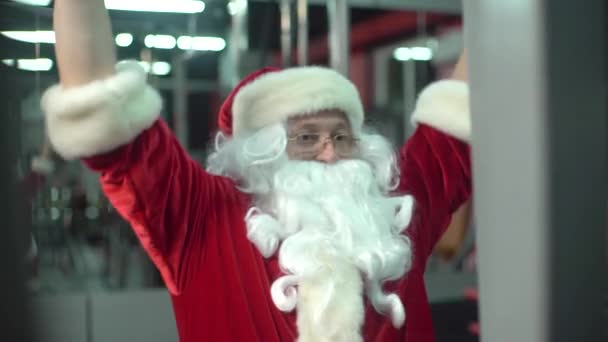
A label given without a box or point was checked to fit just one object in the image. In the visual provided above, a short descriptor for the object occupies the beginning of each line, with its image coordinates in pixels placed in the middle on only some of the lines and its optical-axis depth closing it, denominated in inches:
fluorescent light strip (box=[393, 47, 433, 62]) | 119.3
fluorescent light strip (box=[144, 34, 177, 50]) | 96.8
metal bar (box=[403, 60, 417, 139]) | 109.4
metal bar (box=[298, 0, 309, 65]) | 124.5
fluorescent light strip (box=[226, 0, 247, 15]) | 121.6
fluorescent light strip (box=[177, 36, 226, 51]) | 118.3
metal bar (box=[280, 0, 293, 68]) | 124.6
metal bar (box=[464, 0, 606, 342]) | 18.6
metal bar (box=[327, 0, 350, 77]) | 120.2
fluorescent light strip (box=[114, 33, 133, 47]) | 80.1
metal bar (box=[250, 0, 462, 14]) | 125.4
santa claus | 37.6
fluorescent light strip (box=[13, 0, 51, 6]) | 54.5
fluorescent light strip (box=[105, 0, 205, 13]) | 80.6
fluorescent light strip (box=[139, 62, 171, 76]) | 111.9
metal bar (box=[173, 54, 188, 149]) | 119.5
